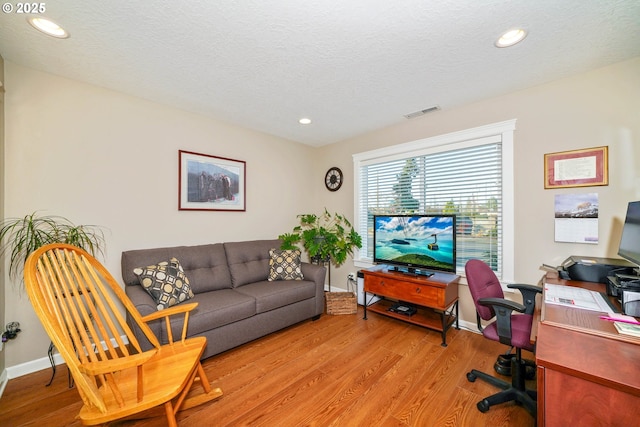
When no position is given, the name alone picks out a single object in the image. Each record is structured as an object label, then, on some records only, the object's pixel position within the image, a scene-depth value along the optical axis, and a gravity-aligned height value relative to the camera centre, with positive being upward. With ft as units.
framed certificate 6.89 +1.37
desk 2.98 -2.00
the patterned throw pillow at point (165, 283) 7.23 -2.15
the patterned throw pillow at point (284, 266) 10.39 -2.26
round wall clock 13.53 +1.93
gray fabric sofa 7.31 -2.83
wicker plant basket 10.85 -3.99
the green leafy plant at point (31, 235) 6.40 -0.63
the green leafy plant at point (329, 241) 11.79 -1.34
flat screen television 8.73 -1.09
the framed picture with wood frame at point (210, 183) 9.72 +1.27
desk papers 4.59 -1.69
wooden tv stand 8.25 -2.87
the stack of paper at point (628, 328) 3.54 -1.69
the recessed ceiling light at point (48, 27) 5.18 +4.02
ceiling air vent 9.45 +4.04
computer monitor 5.10 -0.47
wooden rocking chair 3.61 -2.58
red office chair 5.35 -2.66
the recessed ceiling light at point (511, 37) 5.52 +4.08
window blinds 8.83 +1.03
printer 5.79 -1.31
